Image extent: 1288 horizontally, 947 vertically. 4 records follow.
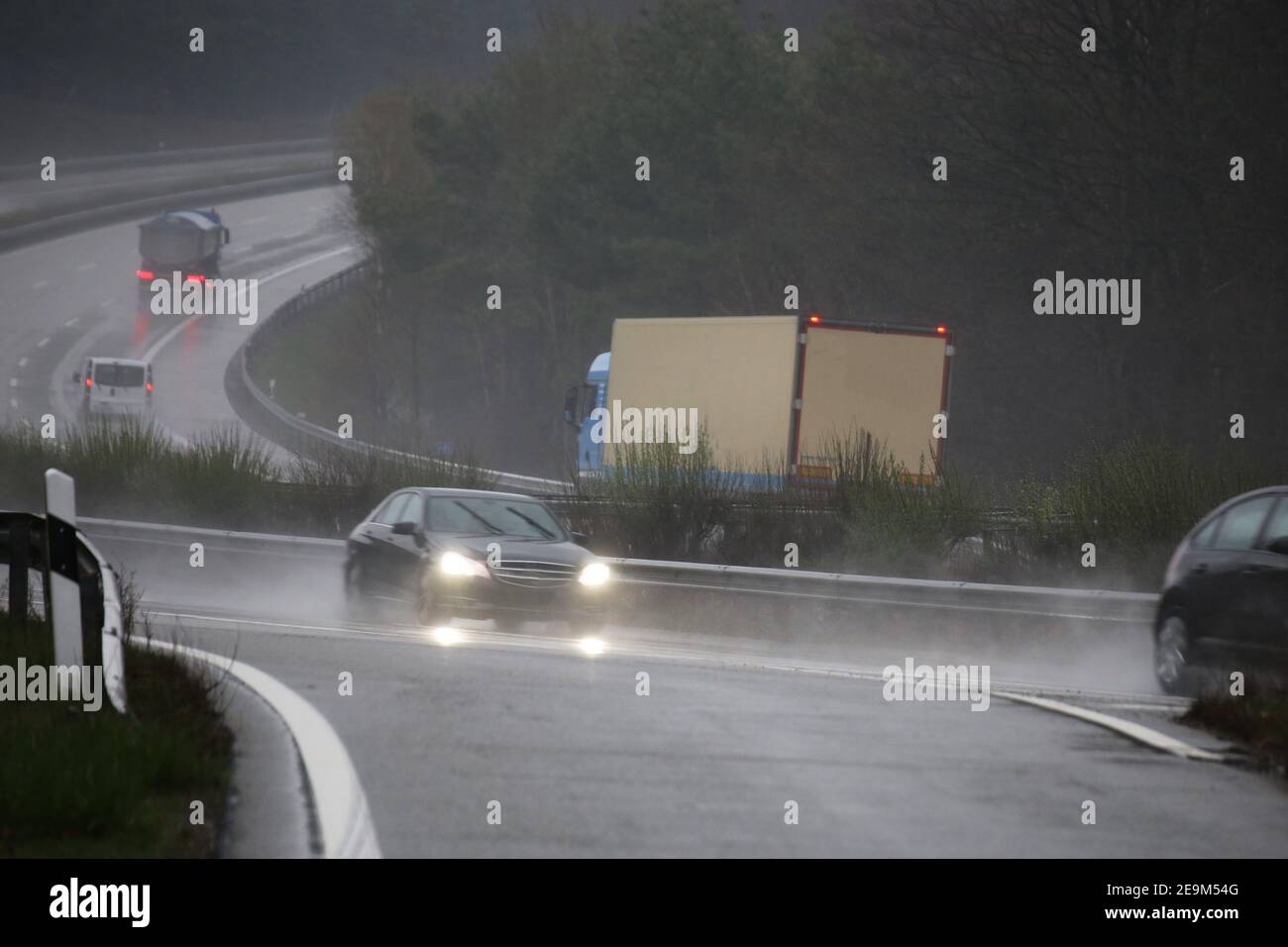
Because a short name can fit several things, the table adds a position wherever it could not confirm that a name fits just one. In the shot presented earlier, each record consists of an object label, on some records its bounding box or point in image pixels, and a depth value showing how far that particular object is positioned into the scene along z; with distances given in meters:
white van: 59.22
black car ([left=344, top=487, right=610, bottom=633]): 17.80
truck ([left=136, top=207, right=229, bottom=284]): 79.19
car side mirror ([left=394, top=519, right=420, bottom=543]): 18.52
